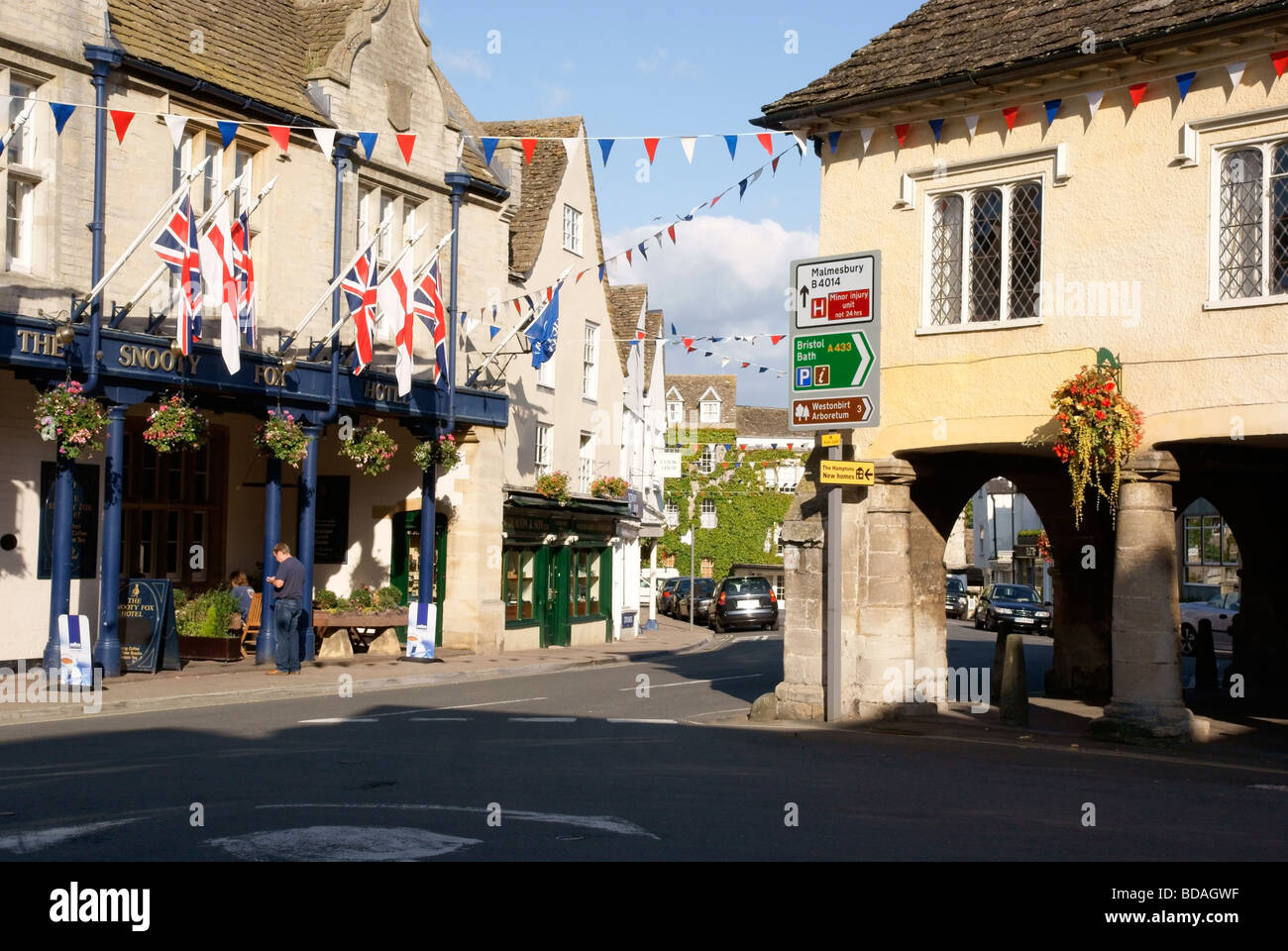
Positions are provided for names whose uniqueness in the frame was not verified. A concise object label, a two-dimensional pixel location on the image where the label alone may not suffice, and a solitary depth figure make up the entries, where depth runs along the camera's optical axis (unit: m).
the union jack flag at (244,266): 18.14
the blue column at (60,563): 17.16
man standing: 19.62
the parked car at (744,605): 43.22
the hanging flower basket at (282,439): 19.91
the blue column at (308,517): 21.50
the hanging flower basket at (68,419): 16.55
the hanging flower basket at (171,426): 17.81
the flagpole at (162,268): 17.41
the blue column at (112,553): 17.70
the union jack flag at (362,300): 20.16
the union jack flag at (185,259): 16.89
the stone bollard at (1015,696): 15.05
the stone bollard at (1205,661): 22.19
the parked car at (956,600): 51.50
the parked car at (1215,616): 33.22
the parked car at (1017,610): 40.69
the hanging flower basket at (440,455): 23.91
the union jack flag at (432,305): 21.52
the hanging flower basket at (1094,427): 13.45
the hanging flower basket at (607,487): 32.59
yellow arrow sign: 14.80
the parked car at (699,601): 47.09
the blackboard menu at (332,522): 26.58
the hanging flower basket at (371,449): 21.66
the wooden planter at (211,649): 20.78
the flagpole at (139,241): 16.86
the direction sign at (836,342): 14.89
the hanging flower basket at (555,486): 29.51
